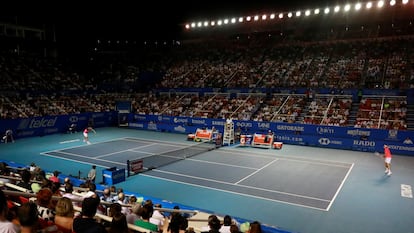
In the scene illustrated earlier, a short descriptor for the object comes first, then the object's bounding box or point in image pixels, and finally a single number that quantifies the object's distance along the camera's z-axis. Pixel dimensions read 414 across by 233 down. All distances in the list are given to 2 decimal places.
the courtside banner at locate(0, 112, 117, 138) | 29.86
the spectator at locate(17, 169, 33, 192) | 8.55
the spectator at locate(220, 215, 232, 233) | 7.56
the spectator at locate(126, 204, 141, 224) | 6.96
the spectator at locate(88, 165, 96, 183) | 15.74
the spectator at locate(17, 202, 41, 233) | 3.84
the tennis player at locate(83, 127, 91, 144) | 26.63
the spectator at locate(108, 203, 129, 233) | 4.38
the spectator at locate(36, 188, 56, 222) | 5.28
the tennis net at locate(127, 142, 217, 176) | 18.42
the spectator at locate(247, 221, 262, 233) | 6.71
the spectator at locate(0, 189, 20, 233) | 3.74
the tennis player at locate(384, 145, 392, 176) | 17.71
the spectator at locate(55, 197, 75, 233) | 4.74
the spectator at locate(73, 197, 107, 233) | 4.27
